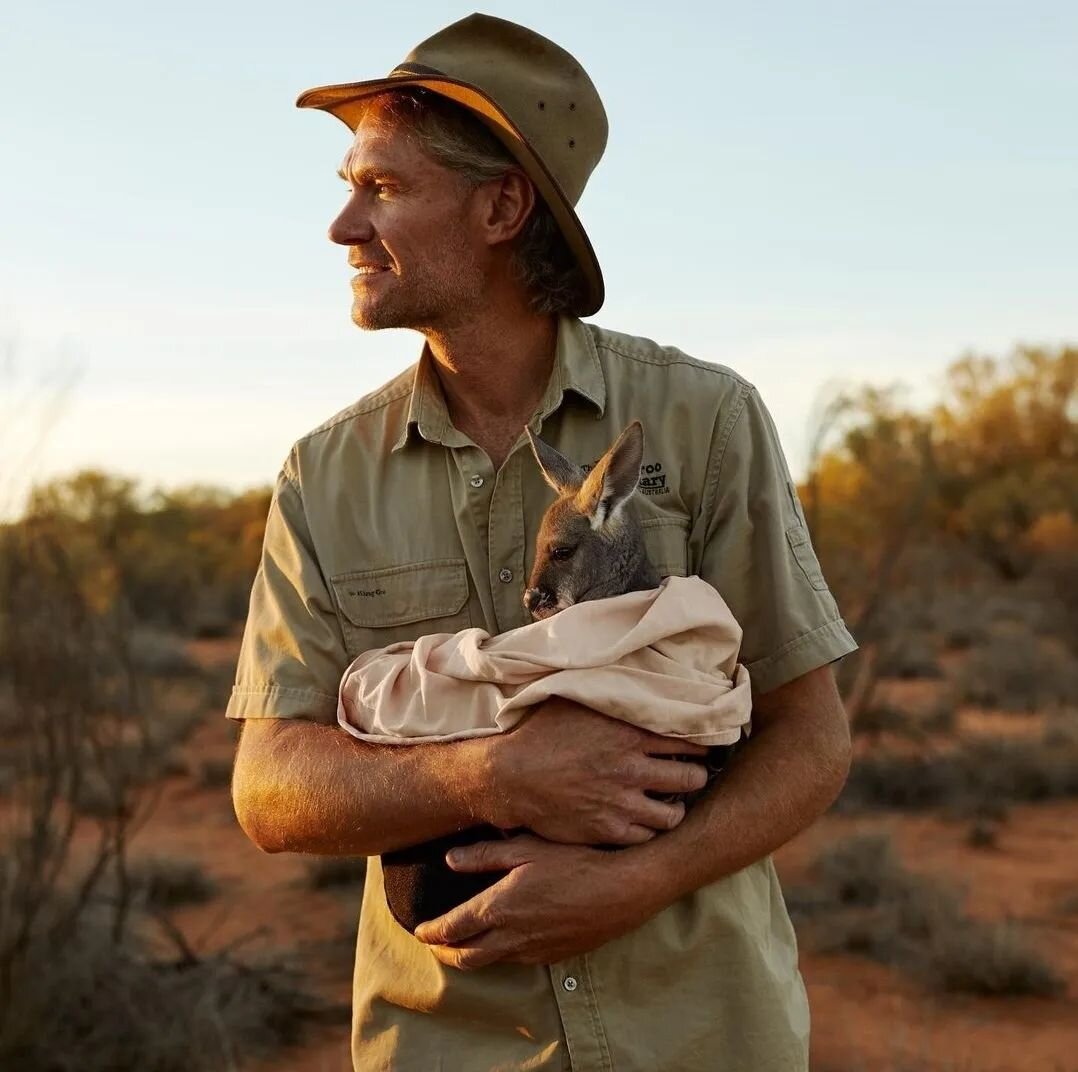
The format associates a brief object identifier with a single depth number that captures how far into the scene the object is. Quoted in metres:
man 2.81
